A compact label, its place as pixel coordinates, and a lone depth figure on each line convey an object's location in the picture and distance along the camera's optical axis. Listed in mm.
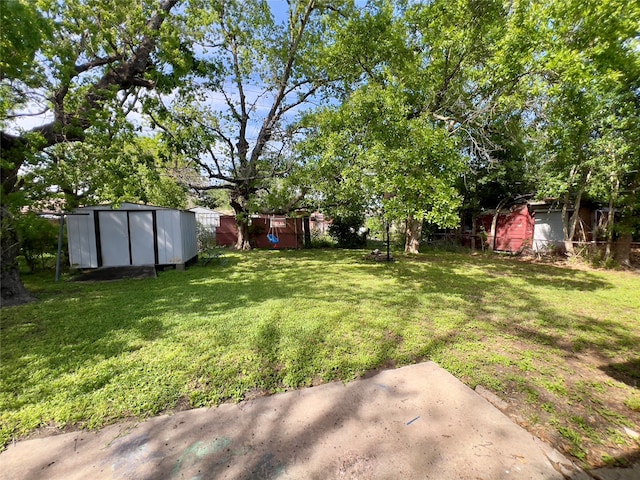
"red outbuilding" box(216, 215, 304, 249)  15602
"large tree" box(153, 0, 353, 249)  9797
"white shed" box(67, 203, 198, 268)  7949
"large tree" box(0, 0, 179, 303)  4656
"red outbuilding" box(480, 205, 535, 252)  12742
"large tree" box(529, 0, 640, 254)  5090
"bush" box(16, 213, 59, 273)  7547
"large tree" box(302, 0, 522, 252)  5383
